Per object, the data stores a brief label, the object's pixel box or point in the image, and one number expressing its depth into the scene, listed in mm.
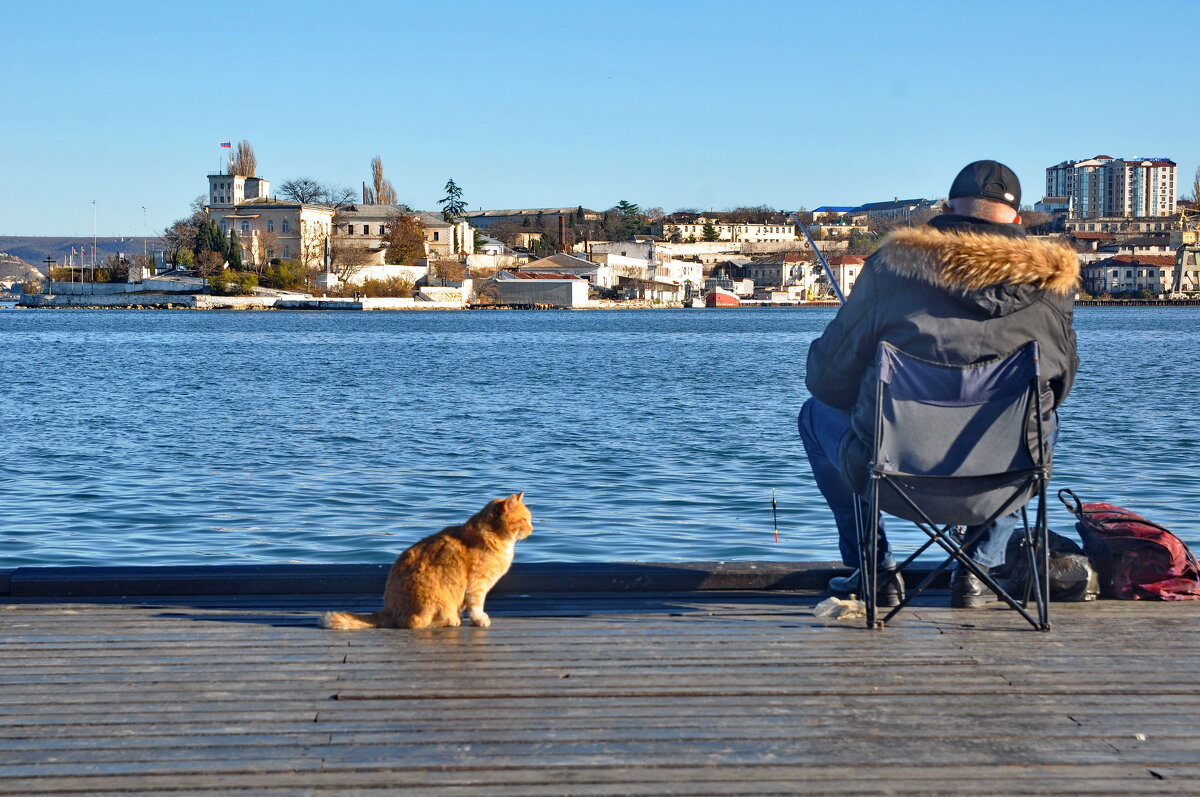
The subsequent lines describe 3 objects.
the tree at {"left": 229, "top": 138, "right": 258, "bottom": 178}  125438
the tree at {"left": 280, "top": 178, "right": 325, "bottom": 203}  128375
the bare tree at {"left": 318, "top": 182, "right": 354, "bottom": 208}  124625
